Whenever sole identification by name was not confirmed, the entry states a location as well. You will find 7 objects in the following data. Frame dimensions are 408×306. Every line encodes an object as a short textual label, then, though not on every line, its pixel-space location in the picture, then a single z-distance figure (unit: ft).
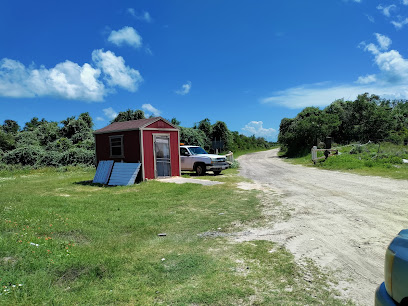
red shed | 48.26
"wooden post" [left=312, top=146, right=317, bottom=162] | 70.74
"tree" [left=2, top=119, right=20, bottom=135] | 155.63
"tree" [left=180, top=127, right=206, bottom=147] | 93.71
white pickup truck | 56.34
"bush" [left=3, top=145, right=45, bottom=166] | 82.69
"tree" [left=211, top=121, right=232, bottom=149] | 118.32
